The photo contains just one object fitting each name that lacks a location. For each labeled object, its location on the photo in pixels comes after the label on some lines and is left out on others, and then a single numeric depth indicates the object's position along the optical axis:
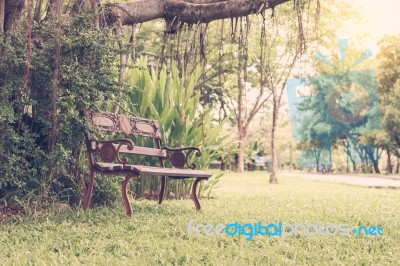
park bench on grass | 5.61
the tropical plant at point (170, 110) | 7.93
